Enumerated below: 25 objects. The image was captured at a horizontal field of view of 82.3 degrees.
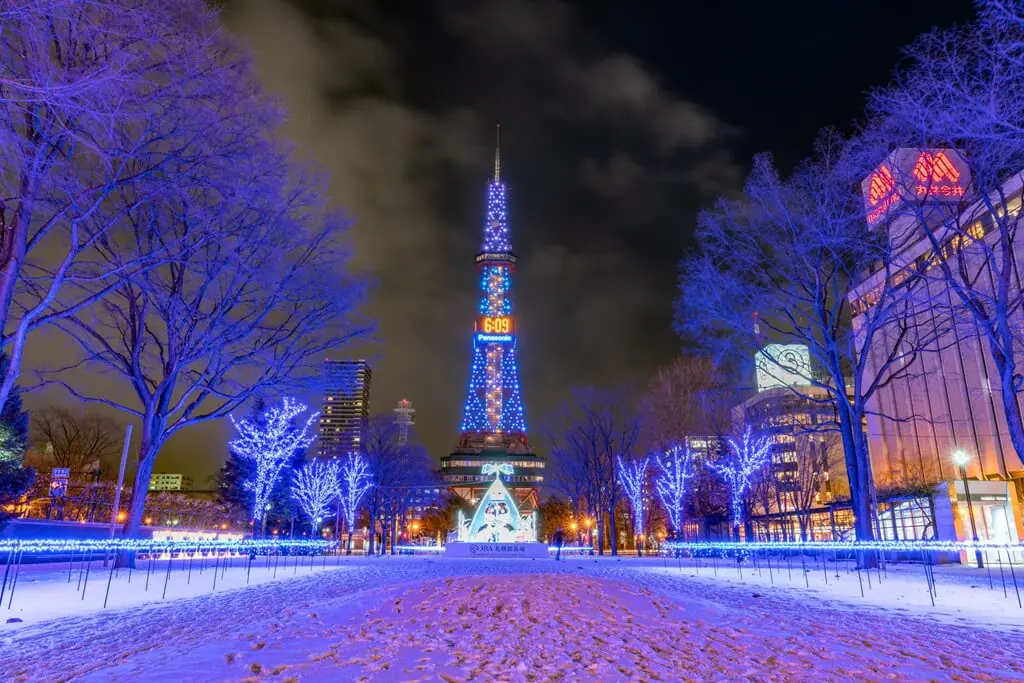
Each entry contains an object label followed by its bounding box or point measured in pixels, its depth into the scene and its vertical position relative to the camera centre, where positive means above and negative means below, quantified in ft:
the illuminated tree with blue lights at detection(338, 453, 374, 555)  131.95 +5.23
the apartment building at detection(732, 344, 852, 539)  127.03 +10.68
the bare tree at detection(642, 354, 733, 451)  124.97 +20.26
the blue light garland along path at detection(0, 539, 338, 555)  34.86 -3.30
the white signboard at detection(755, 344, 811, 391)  207.89 +49.91
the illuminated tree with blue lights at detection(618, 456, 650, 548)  122.83 +5.16
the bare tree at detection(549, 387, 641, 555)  133.49 +13.41
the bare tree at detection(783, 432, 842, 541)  127.34 +9.43
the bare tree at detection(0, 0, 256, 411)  25.41 +18.75
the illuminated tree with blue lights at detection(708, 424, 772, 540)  100.53 +7.24
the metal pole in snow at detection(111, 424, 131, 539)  88.93 +3.29
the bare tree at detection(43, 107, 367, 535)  43.09 +17.70
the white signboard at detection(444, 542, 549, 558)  104.37 -8.05
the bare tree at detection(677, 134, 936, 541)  57.31 +22.21
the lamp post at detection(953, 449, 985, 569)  70.38 +1.96
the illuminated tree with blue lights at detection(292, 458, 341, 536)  129.23 +3.27
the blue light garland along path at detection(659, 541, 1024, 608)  42.69 -4.16
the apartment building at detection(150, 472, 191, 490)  384.68 +12.46
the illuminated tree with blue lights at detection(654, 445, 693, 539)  110.93 +5.58
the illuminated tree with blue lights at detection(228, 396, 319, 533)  93.56 +8.75
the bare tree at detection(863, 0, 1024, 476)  32.83 +23.87
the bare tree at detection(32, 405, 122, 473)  140.97 +14.00
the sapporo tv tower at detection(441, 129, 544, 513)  383.86 +76.83
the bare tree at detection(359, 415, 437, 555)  153.07 +9.38
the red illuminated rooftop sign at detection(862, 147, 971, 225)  44.42 +25.34
